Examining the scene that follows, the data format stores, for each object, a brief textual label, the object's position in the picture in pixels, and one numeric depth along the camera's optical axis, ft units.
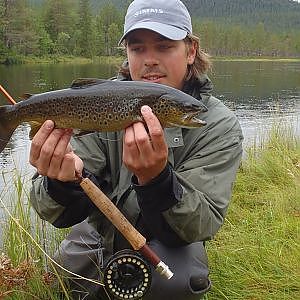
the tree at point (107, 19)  286.05
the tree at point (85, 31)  236.02
